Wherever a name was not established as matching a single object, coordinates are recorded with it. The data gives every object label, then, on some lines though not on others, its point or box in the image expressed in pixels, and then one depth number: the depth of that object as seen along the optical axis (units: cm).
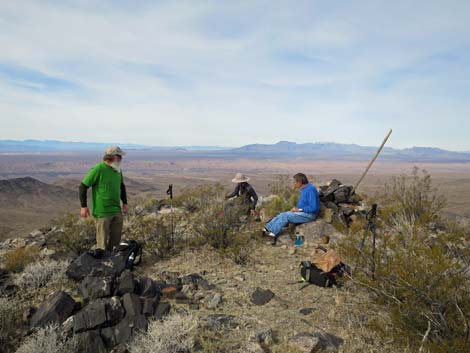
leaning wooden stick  731
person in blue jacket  720
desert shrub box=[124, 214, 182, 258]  642
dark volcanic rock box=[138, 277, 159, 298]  425
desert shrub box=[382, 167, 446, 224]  737
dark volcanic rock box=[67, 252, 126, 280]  482
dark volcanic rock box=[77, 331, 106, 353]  333
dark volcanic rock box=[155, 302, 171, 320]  381
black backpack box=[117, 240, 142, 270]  534
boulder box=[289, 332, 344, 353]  336
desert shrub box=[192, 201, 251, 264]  609
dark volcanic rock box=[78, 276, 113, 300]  411
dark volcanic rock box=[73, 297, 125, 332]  360
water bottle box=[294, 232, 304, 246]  690
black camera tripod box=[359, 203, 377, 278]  413
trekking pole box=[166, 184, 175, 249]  657
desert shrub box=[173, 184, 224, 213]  898
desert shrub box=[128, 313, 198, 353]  325
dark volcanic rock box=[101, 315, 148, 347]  350
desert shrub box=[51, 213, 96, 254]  686
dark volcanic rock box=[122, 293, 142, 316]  380
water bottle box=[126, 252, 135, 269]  529
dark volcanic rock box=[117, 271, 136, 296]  417
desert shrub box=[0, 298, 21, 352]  351
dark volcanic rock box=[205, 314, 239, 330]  379
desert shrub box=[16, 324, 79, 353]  318
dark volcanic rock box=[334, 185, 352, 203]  853
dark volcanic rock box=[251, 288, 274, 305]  455
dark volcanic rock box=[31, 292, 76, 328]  369
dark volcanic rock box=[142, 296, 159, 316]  385
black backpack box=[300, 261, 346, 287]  498
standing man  512
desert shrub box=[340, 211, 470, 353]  316
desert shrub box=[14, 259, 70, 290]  485
